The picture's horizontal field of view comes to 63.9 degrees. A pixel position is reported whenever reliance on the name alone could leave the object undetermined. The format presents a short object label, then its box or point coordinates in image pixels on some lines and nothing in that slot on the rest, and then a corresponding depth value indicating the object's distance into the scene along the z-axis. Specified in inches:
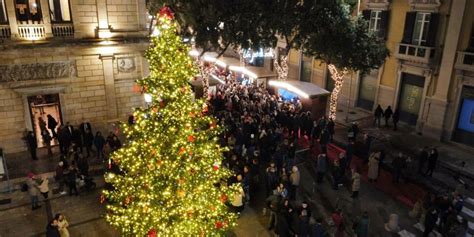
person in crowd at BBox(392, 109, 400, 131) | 882.3
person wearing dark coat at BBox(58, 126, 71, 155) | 676.1
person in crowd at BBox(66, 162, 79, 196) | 562.9
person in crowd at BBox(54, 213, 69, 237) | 428.1
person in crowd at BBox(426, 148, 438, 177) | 629.0
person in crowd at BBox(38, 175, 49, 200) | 544.8
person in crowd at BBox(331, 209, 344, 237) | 455.5
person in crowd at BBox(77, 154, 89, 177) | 579.7
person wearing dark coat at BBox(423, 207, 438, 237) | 470.3
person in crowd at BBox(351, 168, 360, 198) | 563.8
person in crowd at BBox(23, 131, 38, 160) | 674.8
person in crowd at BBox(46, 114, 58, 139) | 728.3
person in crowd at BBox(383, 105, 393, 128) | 906.1
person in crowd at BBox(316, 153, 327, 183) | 603.8
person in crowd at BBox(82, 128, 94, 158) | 685.9
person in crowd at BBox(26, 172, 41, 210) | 531.5
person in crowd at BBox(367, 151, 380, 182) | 617.6
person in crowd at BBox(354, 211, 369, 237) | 447.7
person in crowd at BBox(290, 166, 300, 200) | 561.3
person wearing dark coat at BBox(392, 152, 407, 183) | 604.7
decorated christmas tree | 349.4
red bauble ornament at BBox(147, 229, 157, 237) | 371.9
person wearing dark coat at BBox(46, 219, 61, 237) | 410.9
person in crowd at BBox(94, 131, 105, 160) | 667.0
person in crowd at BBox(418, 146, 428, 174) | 639.8
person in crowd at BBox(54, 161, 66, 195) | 561.6
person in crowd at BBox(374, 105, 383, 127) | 895.1
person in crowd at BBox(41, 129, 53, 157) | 687.1
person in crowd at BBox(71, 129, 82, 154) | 693.3
